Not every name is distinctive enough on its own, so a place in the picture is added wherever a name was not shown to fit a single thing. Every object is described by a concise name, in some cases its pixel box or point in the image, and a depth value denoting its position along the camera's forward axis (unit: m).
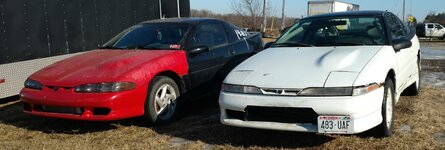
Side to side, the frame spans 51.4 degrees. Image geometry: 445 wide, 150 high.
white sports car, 3.77
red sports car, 4.70
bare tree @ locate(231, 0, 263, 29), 36.93
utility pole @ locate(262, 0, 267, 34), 31.95
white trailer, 33.06
